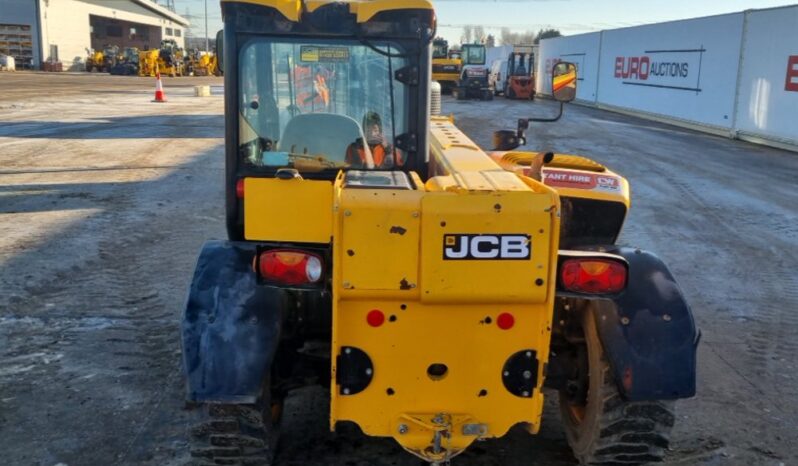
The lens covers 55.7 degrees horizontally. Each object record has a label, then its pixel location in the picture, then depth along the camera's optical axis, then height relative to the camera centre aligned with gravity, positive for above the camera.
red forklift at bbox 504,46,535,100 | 37.38 +0.28
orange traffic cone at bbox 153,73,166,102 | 27.95 -0.63
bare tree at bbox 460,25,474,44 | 113.80 +7.68
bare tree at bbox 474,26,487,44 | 111.91 +7.99
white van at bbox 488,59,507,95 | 42.00 +0.36
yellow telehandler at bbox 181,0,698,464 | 2.73 -0.80
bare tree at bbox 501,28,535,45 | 128.12 +8.63
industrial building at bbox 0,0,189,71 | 54.69 +3.83
